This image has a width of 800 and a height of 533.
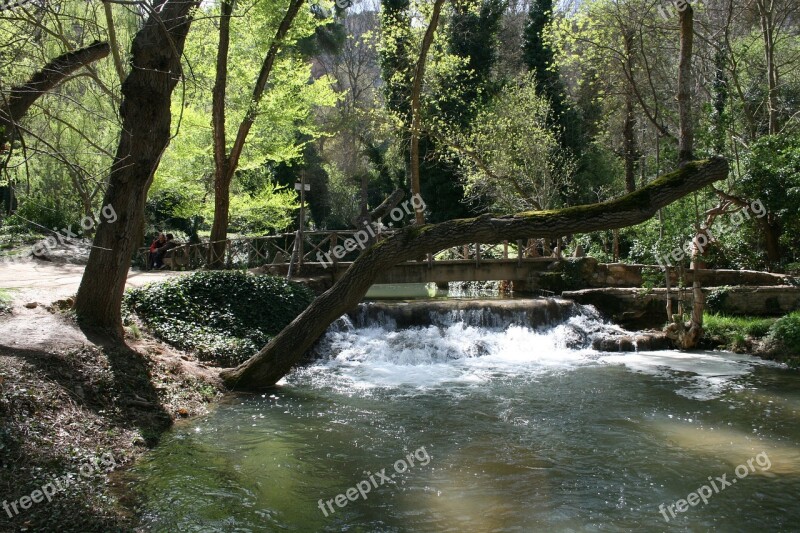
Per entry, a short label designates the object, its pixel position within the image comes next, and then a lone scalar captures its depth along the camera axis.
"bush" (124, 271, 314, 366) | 10.73
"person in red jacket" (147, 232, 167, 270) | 18.47
